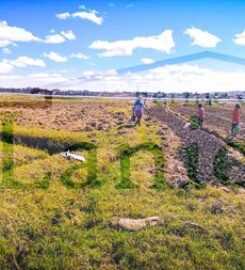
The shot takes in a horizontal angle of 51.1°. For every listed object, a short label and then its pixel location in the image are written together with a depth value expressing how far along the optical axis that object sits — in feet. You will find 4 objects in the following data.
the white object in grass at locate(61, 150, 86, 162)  30.76
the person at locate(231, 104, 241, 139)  44.99
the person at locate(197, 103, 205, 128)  52.84
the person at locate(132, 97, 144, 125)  53.29
